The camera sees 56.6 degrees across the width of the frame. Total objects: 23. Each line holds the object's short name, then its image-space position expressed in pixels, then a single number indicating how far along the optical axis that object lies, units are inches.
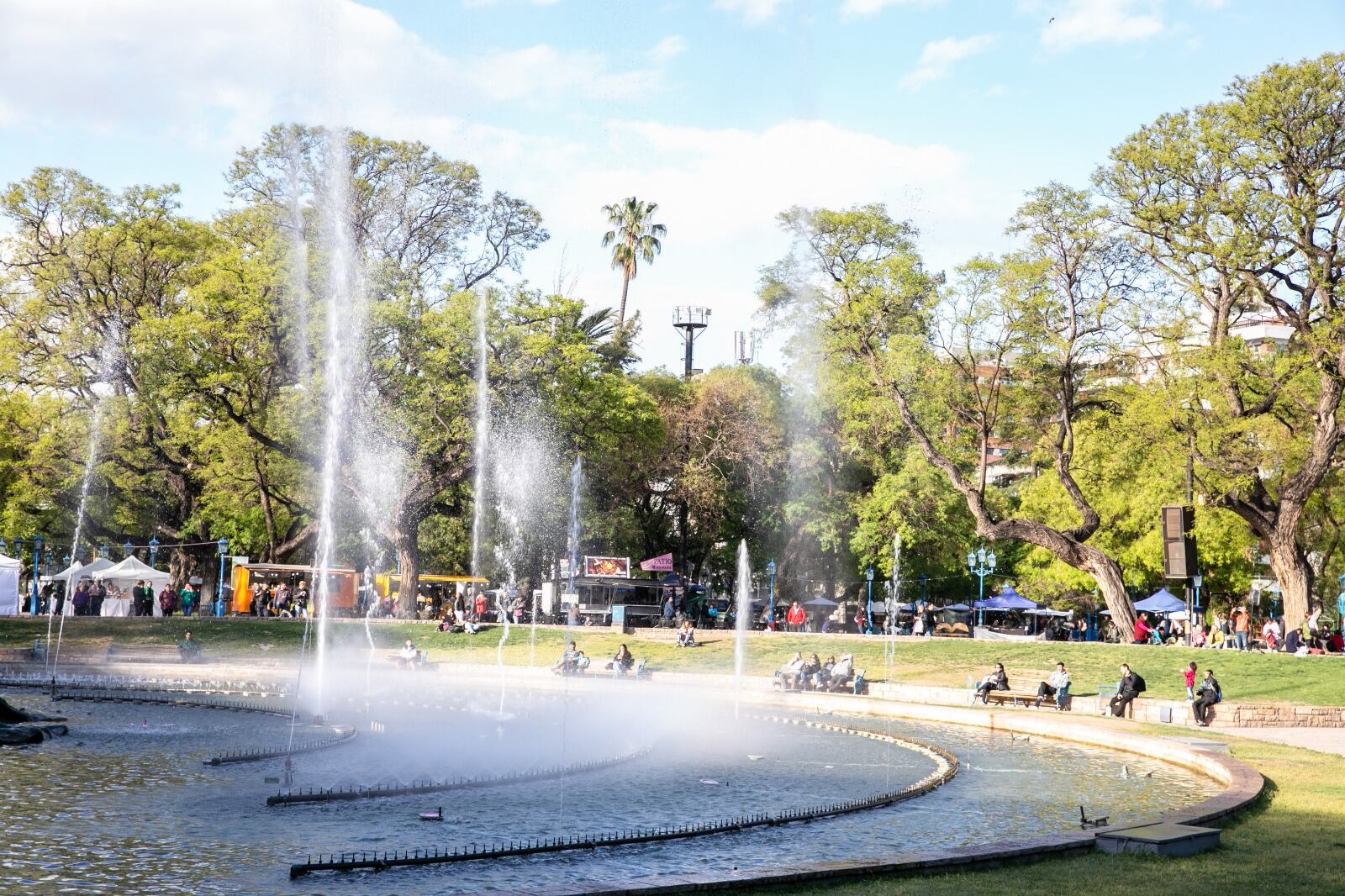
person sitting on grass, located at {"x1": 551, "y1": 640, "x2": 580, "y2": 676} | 1304.5
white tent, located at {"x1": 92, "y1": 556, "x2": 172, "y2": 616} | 1740.9
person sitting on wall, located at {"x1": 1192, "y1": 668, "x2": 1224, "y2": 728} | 948.6
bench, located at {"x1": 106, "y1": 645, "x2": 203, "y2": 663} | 1338.5
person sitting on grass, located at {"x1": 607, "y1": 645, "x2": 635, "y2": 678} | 1325.0
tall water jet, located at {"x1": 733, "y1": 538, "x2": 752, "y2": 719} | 1189.7
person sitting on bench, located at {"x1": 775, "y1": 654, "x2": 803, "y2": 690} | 1200.8
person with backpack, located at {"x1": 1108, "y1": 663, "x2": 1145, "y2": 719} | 1004.6
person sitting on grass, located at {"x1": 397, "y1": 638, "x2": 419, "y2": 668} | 1366.9
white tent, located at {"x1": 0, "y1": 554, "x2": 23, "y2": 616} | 1606.8
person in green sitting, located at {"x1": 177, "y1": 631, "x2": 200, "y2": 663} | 1357.0
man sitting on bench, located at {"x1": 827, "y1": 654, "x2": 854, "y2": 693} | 1183.6
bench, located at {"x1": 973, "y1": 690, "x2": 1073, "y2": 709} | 1069.1
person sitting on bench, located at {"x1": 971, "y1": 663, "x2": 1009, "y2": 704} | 1088.2
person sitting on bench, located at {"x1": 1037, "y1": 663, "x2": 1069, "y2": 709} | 1047.6
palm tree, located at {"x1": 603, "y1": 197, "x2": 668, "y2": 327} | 3117.6
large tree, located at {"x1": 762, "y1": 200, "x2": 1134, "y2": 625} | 1509.6
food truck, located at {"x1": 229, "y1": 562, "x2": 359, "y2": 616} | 1974.7
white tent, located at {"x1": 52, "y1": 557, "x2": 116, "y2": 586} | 1692.9
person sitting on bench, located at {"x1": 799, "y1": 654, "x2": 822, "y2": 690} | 1194.6
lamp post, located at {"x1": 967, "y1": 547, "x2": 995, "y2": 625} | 2043.6
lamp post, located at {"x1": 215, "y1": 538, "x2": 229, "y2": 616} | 1850.0
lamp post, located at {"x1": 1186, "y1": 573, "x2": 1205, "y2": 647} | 1692.5
